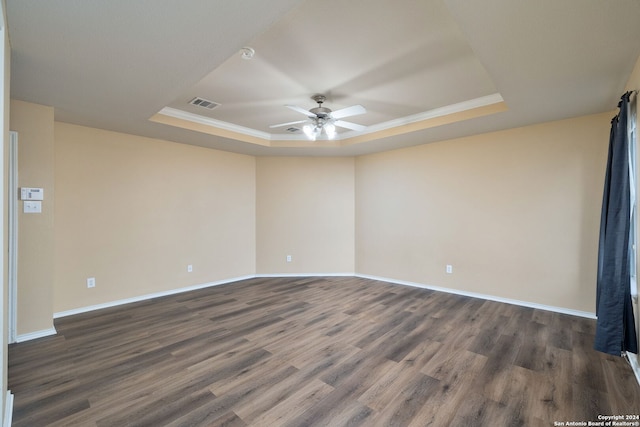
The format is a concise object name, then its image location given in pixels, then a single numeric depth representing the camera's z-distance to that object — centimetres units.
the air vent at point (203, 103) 338
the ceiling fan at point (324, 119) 303
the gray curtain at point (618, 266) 232
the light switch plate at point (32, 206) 289
